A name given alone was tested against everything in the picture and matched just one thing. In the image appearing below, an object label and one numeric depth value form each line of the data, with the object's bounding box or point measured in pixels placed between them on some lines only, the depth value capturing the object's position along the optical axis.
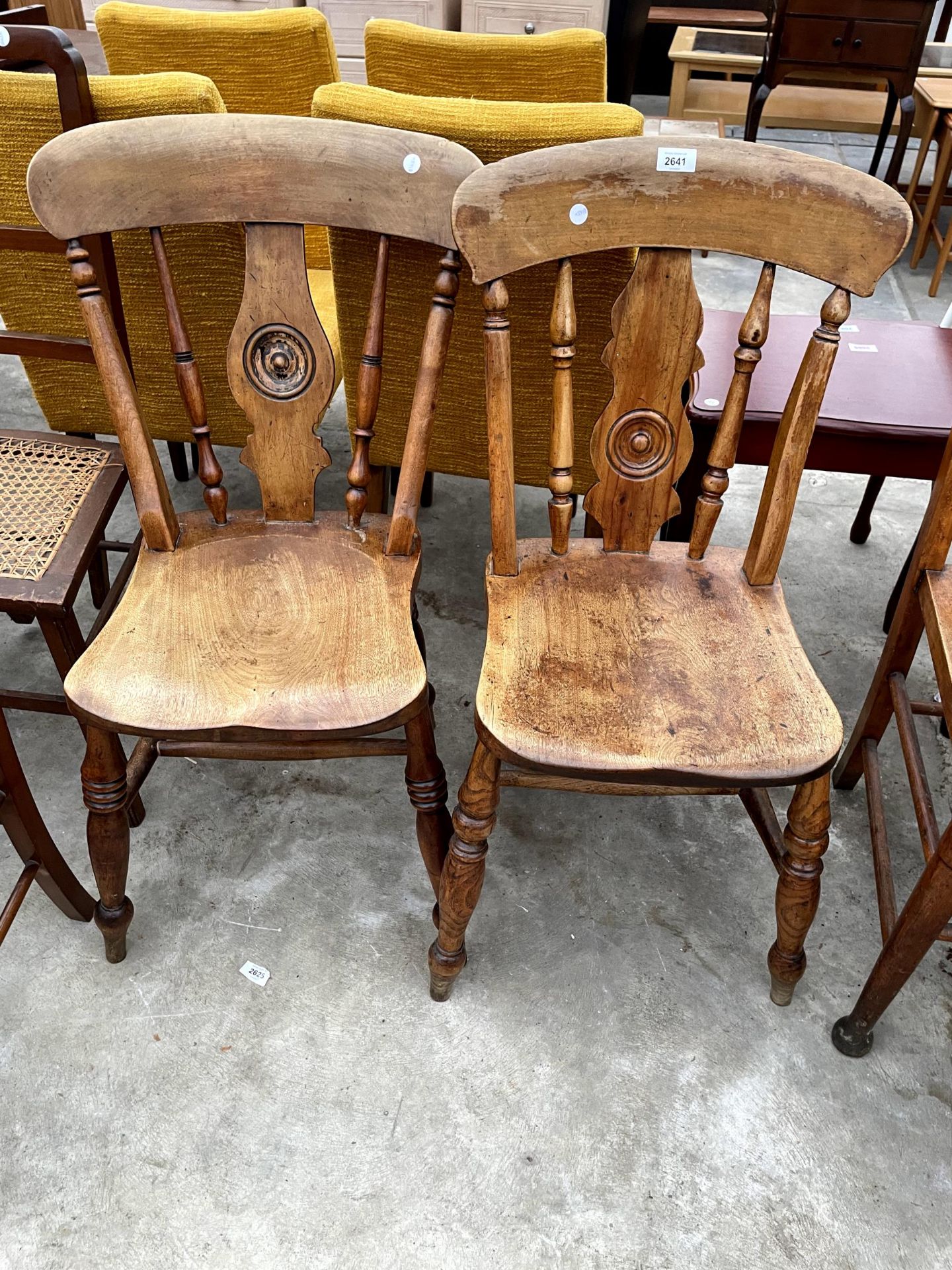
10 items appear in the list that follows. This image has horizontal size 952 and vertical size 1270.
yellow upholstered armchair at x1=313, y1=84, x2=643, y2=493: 1.34
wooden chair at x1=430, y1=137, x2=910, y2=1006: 1.11
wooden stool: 3.37
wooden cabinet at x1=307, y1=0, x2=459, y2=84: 4.03
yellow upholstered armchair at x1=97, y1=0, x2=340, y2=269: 2.15
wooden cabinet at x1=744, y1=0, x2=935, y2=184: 3.56
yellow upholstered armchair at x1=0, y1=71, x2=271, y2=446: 1.42
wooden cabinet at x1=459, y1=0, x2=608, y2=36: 3.94
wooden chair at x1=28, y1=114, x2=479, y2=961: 1.14
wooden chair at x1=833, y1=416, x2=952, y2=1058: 1.17
